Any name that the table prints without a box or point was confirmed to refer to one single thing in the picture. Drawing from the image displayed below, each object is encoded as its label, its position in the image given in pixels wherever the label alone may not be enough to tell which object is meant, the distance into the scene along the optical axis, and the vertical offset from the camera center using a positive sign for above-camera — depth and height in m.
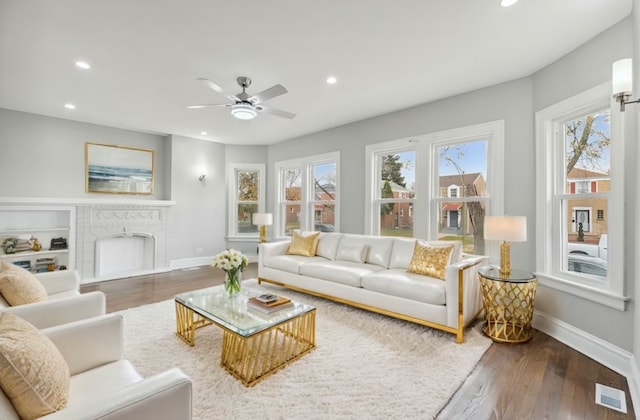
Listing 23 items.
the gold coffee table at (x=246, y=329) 2.14 -1.00
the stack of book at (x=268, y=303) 2.47 -0.82
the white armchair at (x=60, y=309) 1.81 -0.67
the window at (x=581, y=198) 2.35 +0.13
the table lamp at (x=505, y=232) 2.77 -0.19
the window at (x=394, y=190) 4.44 +0.34
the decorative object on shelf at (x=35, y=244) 4.46 -0.55
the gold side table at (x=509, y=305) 2.71 -0.89
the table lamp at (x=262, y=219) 5.68 -0.17
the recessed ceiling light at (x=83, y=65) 2.93 +1.50
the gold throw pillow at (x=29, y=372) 0.97 -0.58
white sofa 2.78 -0.79
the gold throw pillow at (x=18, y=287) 1.98 -0.55
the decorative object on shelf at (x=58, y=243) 4.64 -0.55
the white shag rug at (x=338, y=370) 1.83 -1.24
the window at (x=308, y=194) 5.58 +0.34
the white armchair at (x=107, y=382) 0.97 -0.70
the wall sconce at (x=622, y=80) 1.83 +0.85
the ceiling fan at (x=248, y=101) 2.83 +1.17
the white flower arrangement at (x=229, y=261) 2.74 -0.49
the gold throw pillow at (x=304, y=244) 4.60 -0.54
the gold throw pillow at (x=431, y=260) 3.19 -0.56
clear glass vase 2.79 -0.70
